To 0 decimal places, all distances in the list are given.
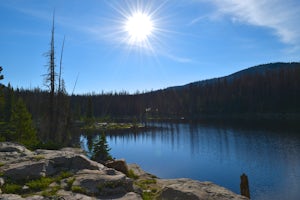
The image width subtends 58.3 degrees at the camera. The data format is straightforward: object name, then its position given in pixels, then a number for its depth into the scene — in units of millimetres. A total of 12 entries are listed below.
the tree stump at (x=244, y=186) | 19609
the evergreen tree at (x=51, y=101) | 31703
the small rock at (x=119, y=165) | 16688
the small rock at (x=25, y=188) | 10610
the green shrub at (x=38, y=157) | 13752
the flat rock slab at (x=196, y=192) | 12352
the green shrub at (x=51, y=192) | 9916
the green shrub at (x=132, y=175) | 17272
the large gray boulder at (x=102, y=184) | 10977
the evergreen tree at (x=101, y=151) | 23930
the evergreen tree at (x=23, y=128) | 32856
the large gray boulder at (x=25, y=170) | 11727
